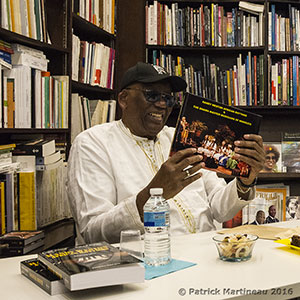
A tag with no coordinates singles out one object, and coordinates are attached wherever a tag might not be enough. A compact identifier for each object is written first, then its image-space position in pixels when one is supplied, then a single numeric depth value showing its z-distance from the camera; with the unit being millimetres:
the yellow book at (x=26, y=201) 2033
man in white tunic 1521
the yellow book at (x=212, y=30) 3080
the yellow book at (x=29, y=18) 2153
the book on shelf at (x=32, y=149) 2125
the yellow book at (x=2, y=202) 1911
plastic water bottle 1179
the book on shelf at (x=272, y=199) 3086
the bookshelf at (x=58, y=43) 2111
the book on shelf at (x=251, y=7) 3094
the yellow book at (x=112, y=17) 3059
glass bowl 1190
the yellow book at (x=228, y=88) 3121
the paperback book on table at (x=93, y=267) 930
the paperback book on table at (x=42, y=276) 959
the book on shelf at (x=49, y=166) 2156
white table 956
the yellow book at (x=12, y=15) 2027
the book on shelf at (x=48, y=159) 2143
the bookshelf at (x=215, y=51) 3104
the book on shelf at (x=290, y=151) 3129
